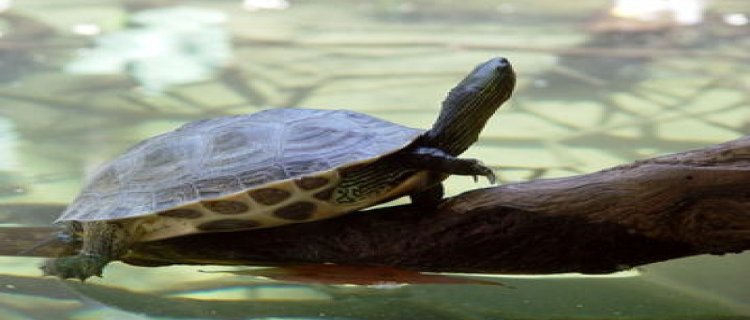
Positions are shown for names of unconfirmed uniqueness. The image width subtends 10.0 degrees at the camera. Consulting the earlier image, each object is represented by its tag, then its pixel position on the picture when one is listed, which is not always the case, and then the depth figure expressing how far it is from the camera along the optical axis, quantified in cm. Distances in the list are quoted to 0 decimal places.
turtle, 202
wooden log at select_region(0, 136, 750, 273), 200
